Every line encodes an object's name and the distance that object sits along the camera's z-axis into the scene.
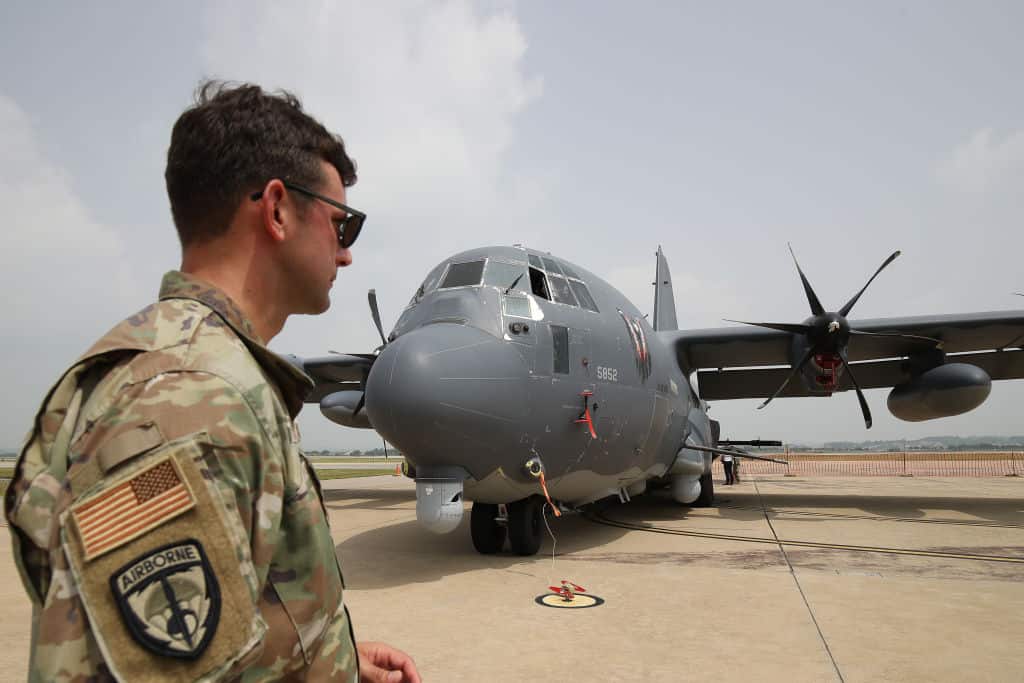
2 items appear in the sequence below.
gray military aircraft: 6.95
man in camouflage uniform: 0.89
